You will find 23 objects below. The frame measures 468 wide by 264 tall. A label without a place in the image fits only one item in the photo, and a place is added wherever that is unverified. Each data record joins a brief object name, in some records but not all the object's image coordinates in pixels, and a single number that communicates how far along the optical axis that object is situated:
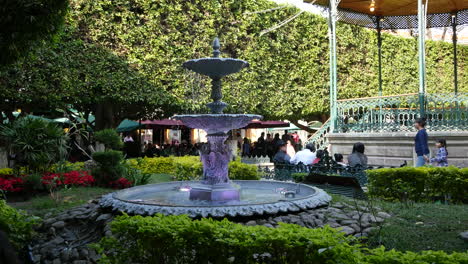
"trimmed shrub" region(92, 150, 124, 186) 9.97
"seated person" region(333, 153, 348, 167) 10.34
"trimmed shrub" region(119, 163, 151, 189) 10.38
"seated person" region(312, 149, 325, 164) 10.79
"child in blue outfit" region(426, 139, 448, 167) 9.50
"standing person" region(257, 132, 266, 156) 19.50
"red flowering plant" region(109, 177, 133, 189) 10.01
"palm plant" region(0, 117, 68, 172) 9.48
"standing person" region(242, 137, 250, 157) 19.89
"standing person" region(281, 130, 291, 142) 19.66
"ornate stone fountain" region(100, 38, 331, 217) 5.86
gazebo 11.96
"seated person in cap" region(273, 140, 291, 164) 11.37
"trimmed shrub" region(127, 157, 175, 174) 14.15
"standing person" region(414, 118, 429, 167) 9.53
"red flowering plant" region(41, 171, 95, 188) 8.98
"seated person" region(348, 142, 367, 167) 9.61
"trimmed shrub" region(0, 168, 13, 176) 10.36
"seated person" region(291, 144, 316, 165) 10.80
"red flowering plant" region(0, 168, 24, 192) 8.69
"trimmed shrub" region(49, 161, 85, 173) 9.98
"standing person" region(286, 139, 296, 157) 16.42
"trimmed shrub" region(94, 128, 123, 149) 10.89
